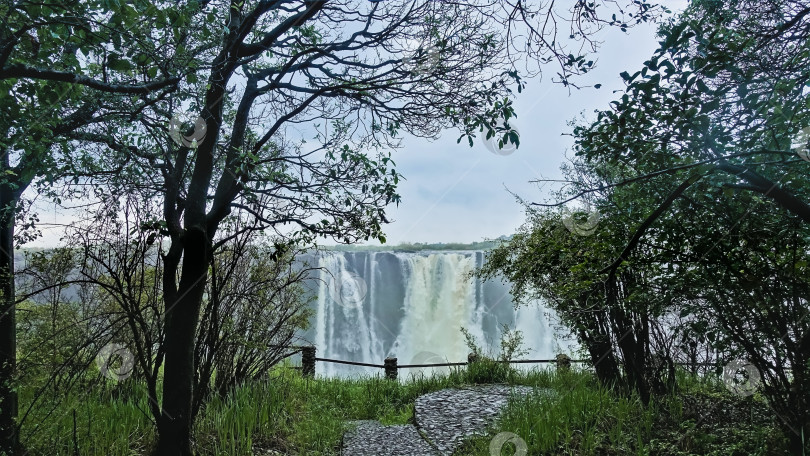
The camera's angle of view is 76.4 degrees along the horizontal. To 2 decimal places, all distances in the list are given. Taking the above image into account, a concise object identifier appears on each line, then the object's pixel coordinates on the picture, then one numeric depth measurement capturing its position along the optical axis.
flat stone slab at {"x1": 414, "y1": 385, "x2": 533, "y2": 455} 5.86
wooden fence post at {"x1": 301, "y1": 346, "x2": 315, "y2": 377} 10.24
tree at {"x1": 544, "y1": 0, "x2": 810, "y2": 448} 3.04
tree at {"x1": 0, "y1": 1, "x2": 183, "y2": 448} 2.80
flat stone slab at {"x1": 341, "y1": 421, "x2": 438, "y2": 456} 5.59
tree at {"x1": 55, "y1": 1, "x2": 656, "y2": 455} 4.38
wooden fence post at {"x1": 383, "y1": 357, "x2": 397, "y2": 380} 10.66
